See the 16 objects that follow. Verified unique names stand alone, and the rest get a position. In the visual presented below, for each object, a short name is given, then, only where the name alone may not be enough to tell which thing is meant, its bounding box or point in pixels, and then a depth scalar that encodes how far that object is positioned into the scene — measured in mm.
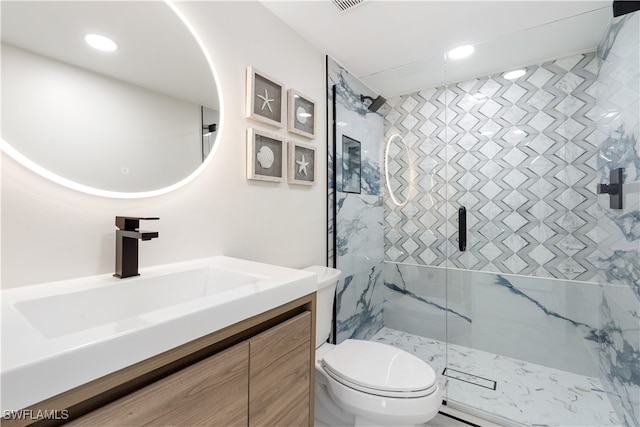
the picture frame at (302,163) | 1728
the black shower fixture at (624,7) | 1474
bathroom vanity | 512
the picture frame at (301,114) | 1722
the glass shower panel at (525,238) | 1914
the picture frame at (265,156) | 1461
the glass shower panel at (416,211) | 2281
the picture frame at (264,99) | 1459
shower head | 2445
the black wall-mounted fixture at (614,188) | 1614
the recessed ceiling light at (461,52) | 2010
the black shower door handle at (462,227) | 2232
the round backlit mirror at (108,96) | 855
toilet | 1207
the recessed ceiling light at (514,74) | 2135
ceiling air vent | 1539
